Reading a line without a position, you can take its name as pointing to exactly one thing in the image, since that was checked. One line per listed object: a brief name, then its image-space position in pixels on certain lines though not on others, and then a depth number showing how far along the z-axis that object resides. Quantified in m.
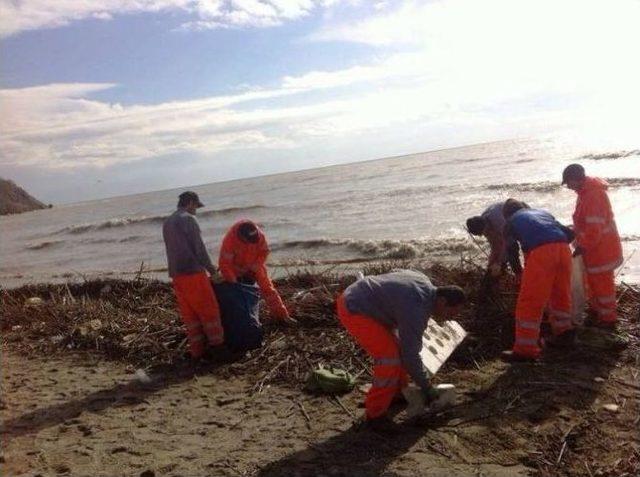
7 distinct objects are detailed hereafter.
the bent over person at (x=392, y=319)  4.02
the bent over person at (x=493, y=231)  6.25
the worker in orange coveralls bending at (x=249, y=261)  6.37
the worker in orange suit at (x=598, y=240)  5.93
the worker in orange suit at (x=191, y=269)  6.09
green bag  5.12
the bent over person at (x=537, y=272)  5.12
